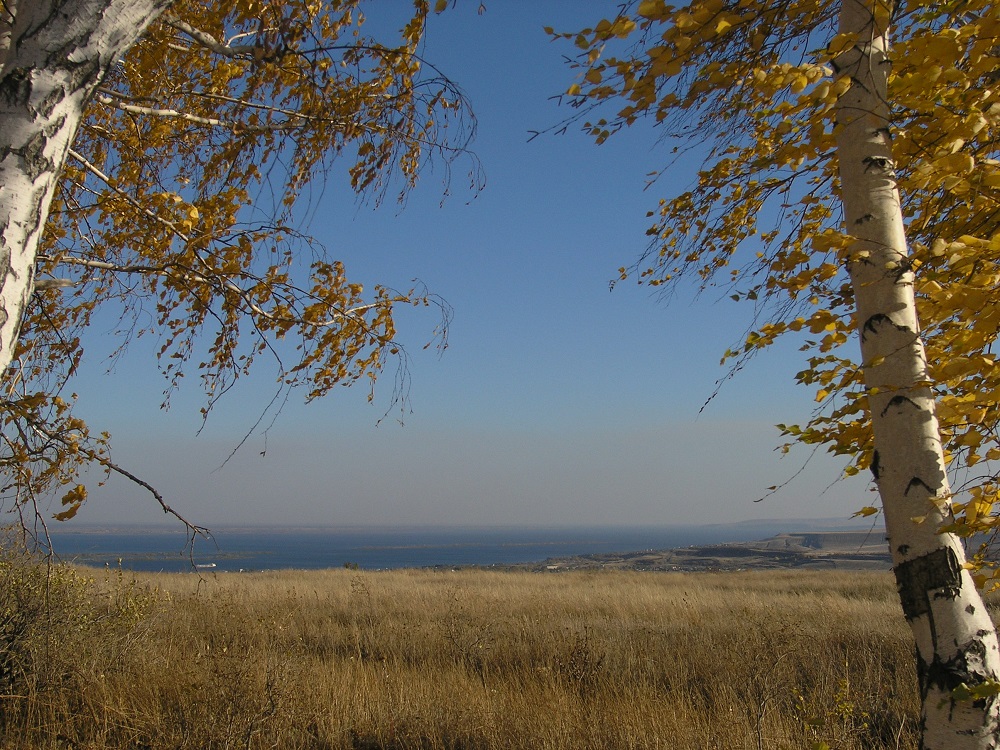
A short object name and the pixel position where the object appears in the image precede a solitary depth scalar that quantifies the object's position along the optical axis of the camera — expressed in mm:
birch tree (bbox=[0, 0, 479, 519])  1809
